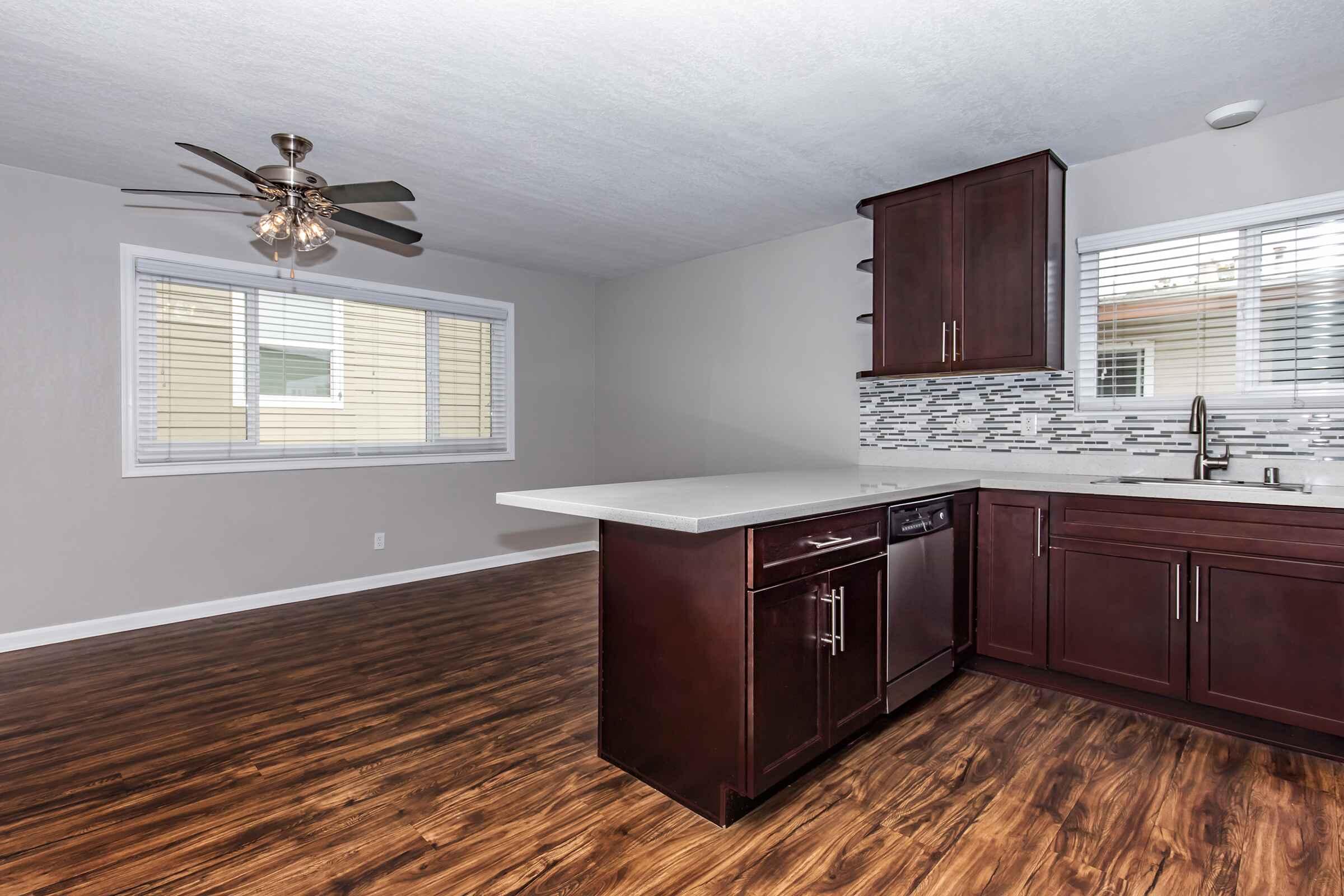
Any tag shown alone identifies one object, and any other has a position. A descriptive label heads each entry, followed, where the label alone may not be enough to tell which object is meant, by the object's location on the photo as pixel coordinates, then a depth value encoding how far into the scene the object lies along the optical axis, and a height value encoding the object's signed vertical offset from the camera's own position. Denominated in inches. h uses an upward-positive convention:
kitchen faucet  108.1 +1.1
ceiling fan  99.5 +39.2
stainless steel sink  97.8 -5.6
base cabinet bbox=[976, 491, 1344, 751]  86.4 -22.2
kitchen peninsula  72.9 -21.4
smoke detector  101.4 +52.7
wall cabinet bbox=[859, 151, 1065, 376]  112.8 +32.2
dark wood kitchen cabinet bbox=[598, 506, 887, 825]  71.6 -24.3
